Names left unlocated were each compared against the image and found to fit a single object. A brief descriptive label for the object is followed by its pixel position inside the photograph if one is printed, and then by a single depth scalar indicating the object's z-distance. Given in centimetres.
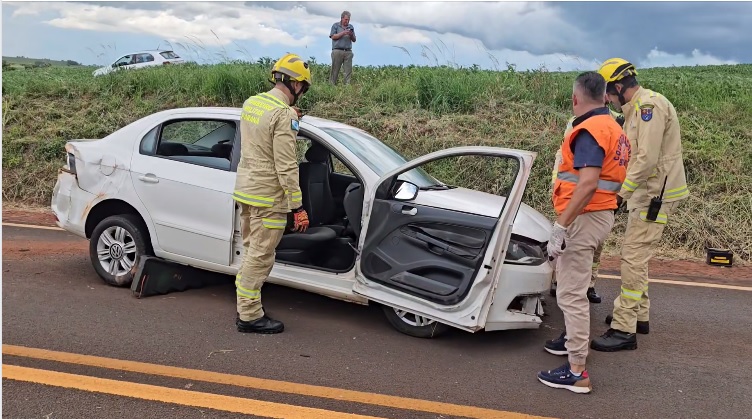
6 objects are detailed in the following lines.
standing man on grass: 1286
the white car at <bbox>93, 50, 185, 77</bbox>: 1998
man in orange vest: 375
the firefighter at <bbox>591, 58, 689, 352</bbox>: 461
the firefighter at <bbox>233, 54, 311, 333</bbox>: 443
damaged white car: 431
